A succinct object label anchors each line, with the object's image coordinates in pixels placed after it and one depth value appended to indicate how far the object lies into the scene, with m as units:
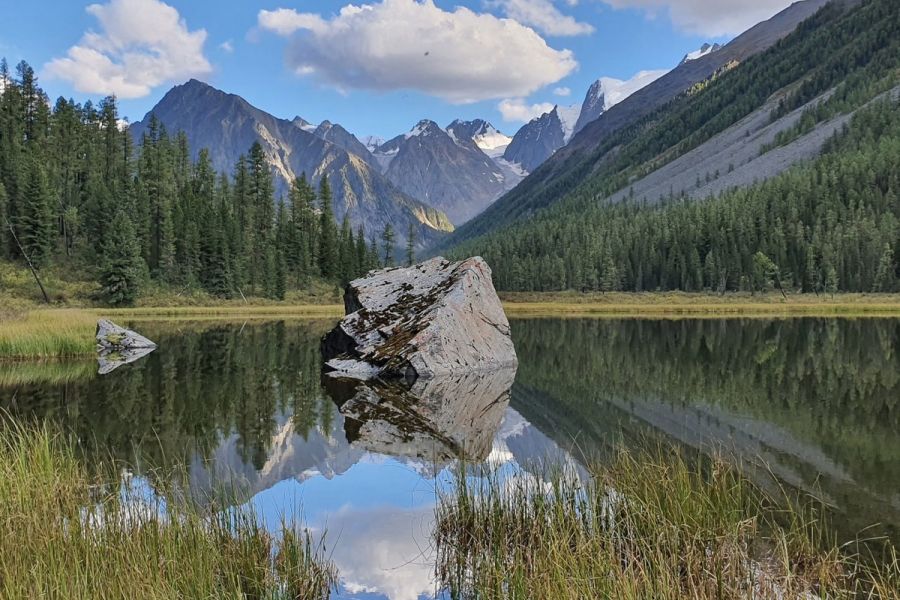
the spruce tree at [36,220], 71.94
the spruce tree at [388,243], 115.69
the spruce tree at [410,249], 115.64
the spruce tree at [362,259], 103.45
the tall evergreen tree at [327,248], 98.94
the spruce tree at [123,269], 68.38
